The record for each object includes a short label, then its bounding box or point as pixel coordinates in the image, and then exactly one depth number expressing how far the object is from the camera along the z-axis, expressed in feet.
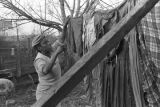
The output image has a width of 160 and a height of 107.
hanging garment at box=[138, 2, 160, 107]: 6.31
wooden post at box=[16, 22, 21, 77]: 29.35
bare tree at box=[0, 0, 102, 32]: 24.05
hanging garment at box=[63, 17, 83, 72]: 9.28
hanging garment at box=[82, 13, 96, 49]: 8.49
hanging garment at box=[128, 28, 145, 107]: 6.82
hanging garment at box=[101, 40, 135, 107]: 7.73
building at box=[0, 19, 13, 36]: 25.48
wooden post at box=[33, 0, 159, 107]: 3.78
